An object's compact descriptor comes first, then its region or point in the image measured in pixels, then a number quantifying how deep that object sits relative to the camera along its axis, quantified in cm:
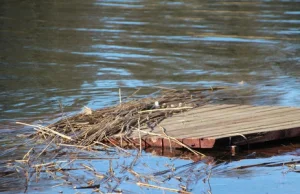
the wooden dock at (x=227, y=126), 1475
